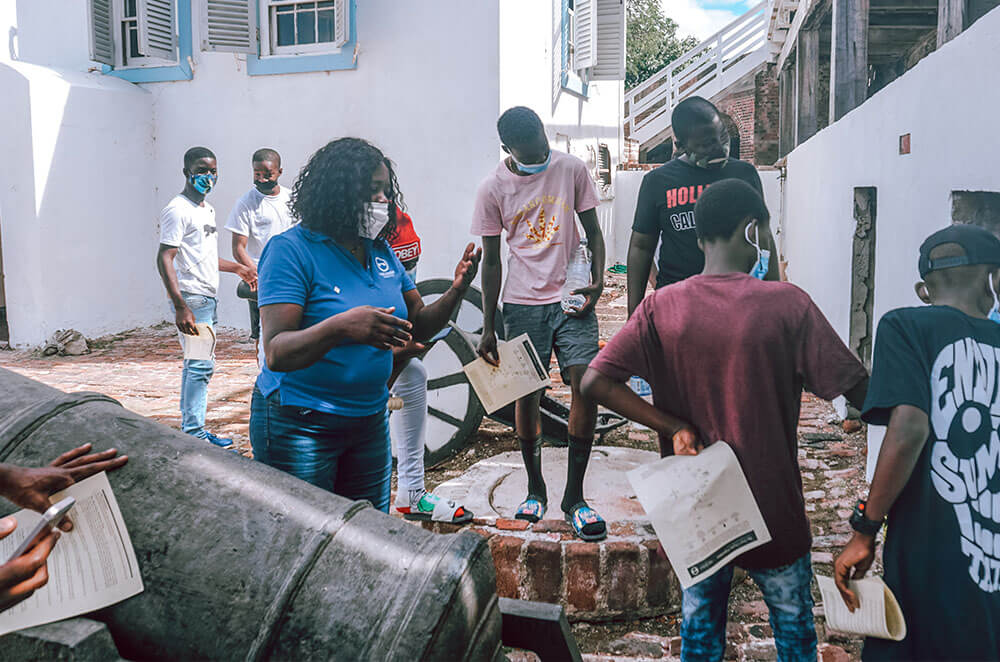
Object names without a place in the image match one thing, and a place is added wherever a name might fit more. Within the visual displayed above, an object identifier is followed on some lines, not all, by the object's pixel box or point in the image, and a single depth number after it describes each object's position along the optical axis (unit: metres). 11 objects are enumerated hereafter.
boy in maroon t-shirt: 2.12
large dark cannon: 1.58
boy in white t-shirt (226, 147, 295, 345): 5.55
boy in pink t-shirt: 3.77
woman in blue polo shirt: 2.40
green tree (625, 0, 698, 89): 32.50
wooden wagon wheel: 5.00
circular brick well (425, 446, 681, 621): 3.36
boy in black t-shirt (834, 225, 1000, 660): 1.84
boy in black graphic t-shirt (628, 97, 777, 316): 3.46
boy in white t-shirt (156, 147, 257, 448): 5.00
